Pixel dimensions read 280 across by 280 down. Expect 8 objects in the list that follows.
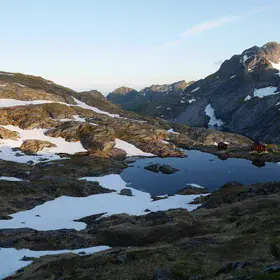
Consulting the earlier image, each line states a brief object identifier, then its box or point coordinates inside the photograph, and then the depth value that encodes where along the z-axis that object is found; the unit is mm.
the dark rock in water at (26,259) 35628
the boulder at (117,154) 121312
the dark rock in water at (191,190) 78969
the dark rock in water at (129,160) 115188
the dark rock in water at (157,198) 72675
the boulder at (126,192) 77375
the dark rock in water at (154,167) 103556
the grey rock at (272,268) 16875
